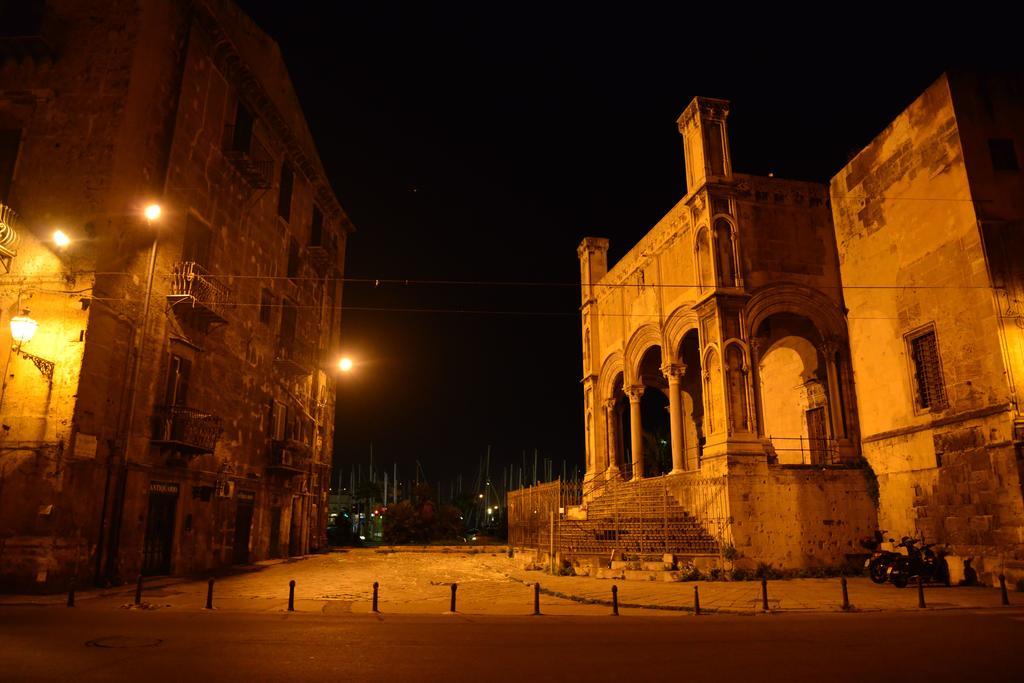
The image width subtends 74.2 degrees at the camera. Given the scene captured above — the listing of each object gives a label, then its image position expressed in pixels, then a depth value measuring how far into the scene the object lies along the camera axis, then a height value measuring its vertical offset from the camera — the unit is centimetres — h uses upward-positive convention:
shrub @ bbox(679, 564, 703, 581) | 1737 -151
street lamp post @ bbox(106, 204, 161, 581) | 1588 +218
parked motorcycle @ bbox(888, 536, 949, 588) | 1535 -119
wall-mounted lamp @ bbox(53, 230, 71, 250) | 1606 +635
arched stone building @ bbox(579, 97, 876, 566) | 1886 +553
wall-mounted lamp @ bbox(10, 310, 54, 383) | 1480 +384
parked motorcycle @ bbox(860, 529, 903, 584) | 1591 -111
